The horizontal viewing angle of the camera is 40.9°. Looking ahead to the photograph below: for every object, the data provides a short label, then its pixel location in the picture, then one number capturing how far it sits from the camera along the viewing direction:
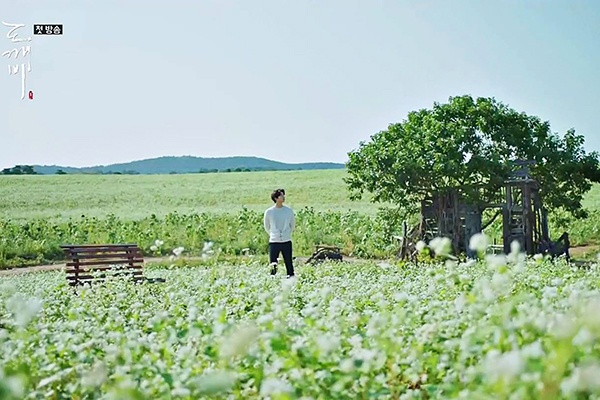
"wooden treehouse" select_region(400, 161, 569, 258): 20.69
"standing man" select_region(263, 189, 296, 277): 13.38
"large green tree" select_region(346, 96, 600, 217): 20.59
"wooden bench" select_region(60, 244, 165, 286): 14.20
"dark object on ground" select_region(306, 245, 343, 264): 21.04
